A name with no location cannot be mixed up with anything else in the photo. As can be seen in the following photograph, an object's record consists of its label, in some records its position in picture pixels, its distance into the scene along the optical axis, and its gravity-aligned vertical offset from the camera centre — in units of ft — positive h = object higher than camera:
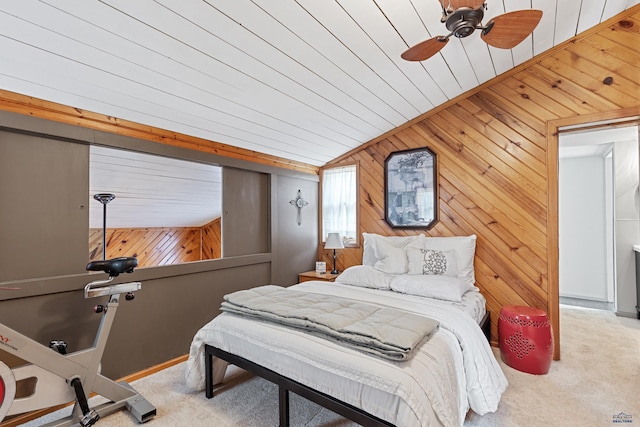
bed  4.49 -2.56
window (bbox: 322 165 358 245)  13.60 +0.67
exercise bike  5.41 -3.15
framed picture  11.47 +1.12
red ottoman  8.05 -3.36
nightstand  12.41 -2.52
